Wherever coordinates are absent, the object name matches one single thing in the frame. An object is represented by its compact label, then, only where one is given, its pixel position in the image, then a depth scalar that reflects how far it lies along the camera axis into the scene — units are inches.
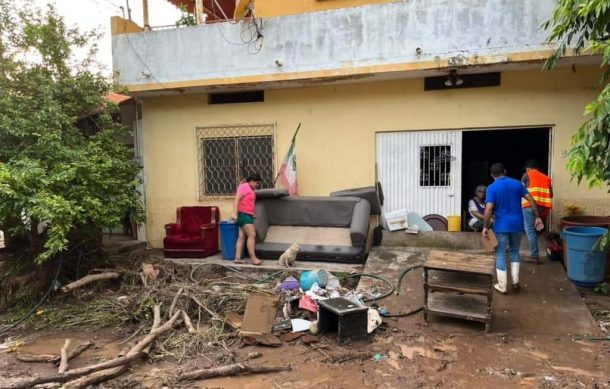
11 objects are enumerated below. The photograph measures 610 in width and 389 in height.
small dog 260.2
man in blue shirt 200.1
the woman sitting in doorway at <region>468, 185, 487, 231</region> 281.1
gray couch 266.1
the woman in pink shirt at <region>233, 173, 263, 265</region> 269.3
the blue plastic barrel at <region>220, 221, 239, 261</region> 288.8
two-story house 261.4
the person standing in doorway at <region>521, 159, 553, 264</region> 243.0
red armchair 303.3
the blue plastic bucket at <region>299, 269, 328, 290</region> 218.4
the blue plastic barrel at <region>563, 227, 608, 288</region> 208.7
